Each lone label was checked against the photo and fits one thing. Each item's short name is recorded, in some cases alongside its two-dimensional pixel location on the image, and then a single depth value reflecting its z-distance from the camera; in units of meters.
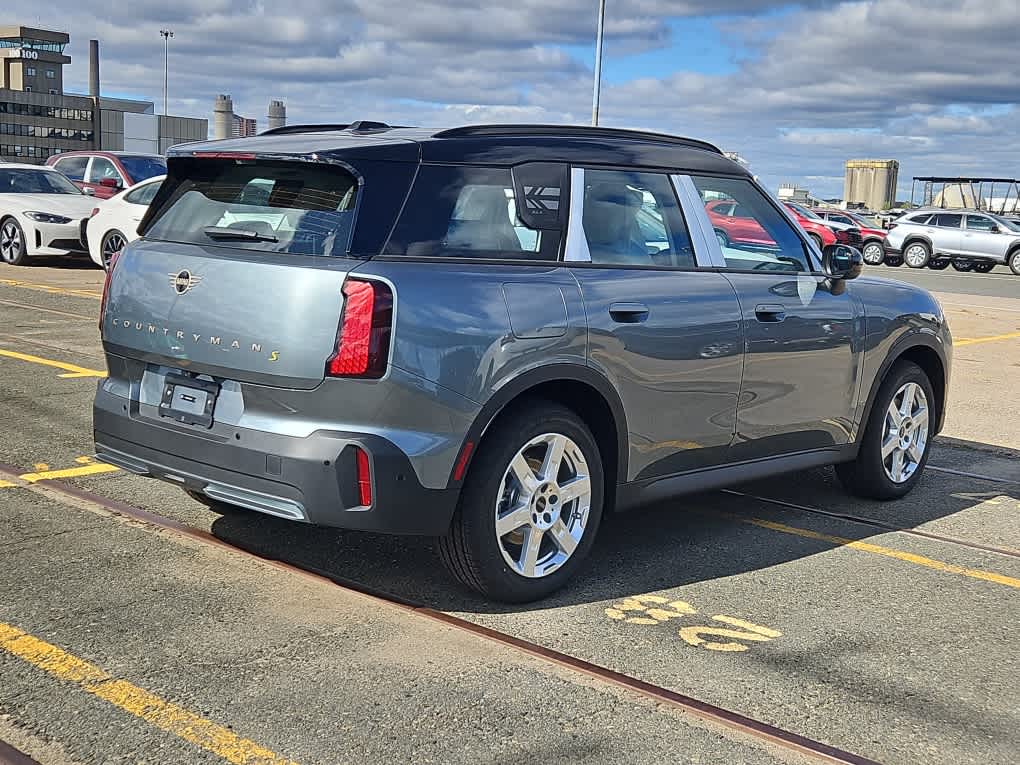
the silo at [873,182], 123.88
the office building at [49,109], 117.44
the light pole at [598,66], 34.88
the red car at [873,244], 36.31
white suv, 34.62
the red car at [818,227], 28.76
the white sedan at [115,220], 17.50
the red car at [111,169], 21.59
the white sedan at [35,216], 18.55
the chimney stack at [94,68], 124.12
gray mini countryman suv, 4.21
